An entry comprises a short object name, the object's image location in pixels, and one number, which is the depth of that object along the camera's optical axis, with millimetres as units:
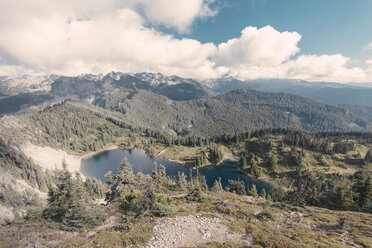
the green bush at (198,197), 45688
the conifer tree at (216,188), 93875
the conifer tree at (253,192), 95369
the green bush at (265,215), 32878
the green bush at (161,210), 31250
